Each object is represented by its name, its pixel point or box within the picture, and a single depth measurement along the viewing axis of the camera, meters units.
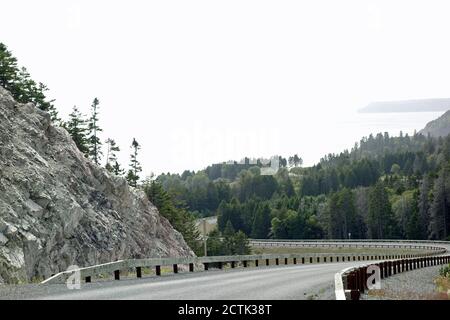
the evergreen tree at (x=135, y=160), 148.46
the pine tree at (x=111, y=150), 131.38
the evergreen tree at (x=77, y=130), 95.81
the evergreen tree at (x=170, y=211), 116.84
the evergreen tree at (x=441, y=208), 158.62
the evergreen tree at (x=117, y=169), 127.20
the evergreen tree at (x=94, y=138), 125.88
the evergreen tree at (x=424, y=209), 170.50
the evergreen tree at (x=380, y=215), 185.12
